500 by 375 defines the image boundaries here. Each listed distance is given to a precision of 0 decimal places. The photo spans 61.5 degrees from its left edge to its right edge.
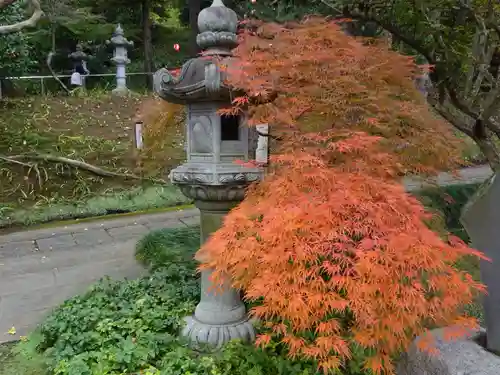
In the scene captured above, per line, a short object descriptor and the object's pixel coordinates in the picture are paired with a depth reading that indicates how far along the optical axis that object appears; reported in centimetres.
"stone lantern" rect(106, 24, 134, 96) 1337
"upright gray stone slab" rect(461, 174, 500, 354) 248
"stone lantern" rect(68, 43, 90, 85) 1466
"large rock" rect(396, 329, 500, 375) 229
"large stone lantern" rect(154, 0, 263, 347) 293
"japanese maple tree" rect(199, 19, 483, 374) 197
